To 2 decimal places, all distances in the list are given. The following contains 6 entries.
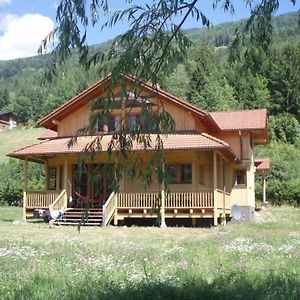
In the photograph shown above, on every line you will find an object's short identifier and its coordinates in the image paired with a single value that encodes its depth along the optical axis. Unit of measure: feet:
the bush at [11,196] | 143.23
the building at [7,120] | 414.37
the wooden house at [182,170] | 79.56
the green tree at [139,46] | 16.85
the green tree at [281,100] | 218.18
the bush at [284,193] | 123.44
